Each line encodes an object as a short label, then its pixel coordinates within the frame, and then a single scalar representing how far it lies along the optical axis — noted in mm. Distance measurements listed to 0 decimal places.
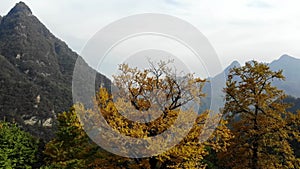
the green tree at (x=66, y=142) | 29969
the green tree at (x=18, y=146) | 27531
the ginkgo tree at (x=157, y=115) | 14258
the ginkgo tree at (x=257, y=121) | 20016
